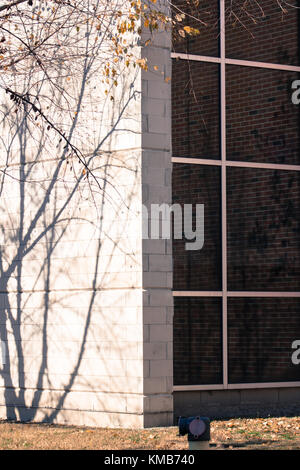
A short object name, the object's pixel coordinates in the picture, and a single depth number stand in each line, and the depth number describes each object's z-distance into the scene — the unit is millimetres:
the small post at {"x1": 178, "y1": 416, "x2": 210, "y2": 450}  10766
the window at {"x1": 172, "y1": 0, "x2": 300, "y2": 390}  16125
